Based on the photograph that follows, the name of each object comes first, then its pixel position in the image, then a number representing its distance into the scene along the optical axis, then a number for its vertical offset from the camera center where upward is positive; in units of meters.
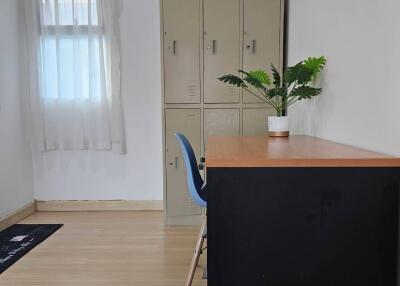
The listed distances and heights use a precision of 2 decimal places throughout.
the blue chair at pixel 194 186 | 1.89 -0.48
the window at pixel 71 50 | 3.52 +0.50
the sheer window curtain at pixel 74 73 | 3.53 +0.27
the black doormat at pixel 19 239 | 2.58 -1.17
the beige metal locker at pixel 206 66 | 3.20 +0.30
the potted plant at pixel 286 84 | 2.14 +0.10
